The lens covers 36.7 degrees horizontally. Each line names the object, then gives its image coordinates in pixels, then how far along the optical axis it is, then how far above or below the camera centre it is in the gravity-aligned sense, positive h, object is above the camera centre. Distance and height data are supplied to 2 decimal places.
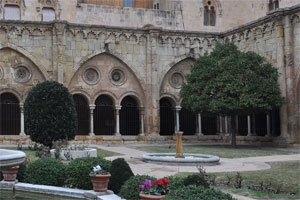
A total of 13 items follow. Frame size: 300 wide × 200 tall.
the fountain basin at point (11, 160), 7.42 -0.57
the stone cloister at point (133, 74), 25.09 +3.11
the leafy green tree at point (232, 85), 23.17 +2.00
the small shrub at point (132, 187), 8.73 -1.23
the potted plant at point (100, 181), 9.66 -1.20
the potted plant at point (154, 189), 7.73 -1.13
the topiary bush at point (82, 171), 10.53 -1.08
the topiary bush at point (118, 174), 9.84 -1.08
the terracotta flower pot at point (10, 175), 11.12 -1.21
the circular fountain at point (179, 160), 15.63 -1.26
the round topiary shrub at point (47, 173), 11.18 -1.18
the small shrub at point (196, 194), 6.88 -1.10
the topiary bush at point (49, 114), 19.02 +0.48
